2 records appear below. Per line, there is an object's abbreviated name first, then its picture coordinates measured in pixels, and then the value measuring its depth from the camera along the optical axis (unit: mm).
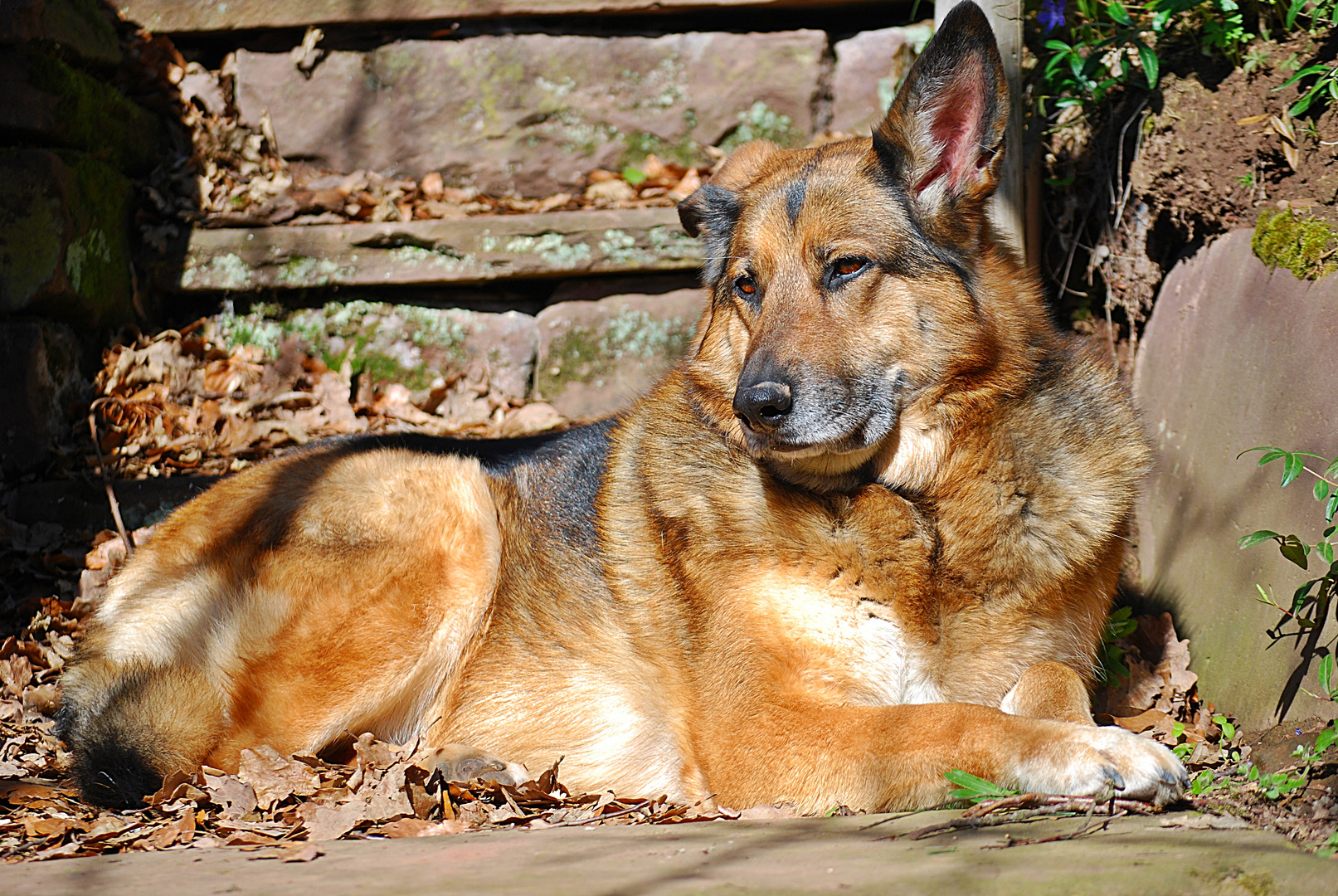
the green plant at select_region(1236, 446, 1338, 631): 5512
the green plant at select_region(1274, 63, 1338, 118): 6743
